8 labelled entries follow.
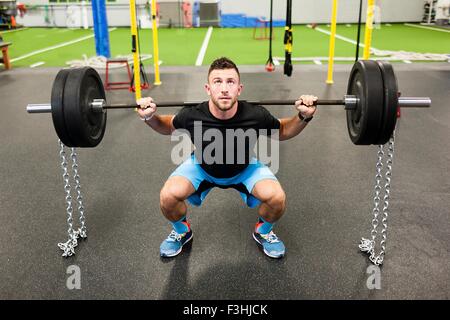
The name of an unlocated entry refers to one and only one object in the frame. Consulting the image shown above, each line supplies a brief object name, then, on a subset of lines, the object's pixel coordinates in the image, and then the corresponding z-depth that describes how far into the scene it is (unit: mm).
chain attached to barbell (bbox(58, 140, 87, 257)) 1692
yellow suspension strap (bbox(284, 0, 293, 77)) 4180
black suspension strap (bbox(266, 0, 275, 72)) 5614
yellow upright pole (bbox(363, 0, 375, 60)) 3847
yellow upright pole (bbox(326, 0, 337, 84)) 4399
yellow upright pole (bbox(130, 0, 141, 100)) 3304
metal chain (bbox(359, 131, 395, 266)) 1569
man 1553
